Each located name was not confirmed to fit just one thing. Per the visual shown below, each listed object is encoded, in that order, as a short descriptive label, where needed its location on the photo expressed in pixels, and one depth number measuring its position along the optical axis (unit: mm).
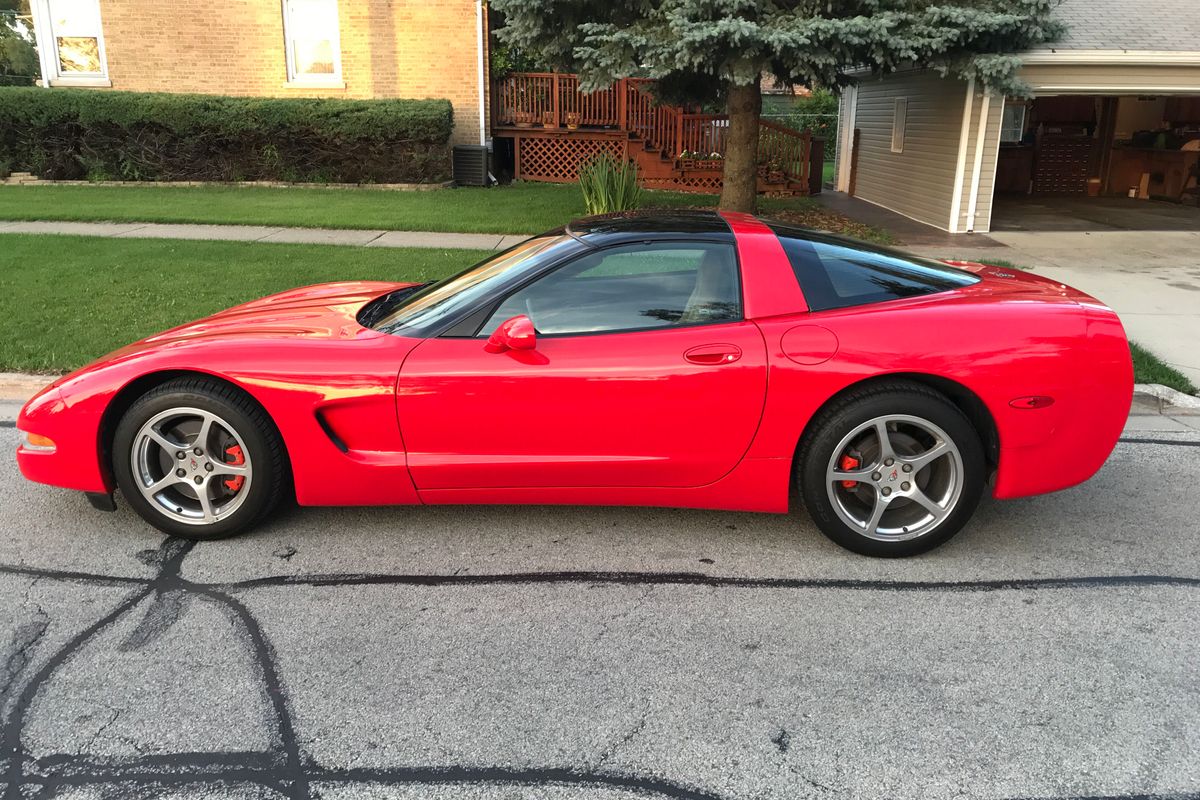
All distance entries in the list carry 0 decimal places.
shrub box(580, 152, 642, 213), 12094
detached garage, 13000
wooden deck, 17766
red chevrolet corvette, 3566
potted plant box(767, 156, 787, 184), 17766
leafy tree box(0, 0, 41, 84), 27781
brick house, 17594
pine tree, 9969
